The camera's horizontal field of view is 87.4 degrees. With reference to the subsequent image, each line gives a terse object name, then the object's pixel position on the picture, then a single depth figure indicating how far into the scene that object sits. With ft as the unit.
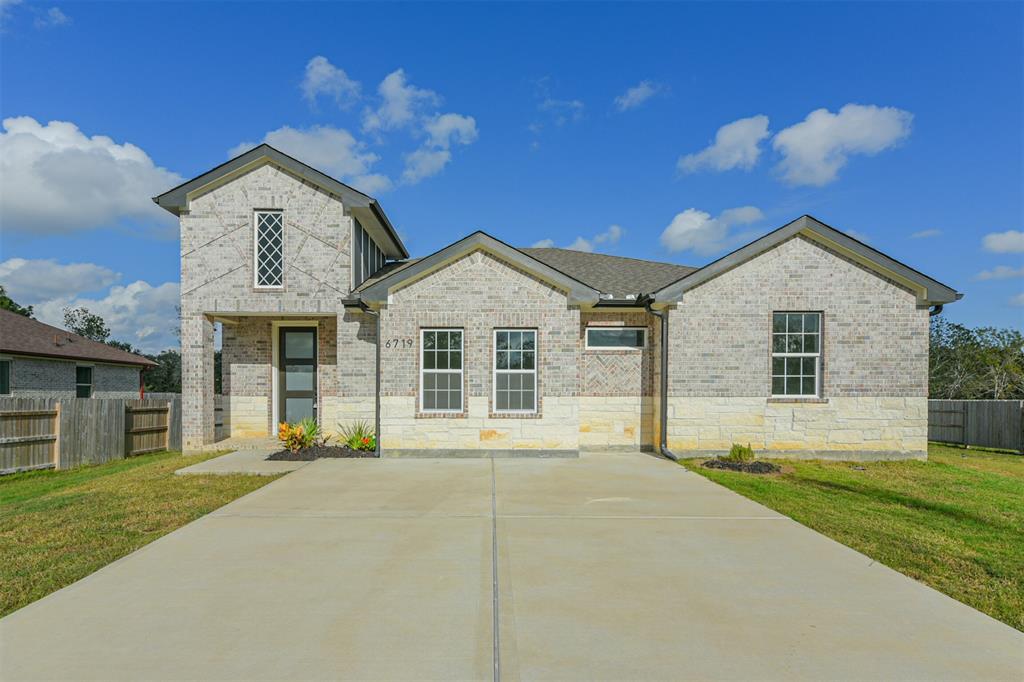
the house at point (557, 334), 38.19
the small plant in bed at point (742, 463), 34.86
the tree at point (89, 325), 168.76
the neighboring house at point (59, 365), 58.34
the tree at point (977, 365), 84.69
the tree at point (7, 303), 119.78
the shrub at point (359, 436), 38.83
